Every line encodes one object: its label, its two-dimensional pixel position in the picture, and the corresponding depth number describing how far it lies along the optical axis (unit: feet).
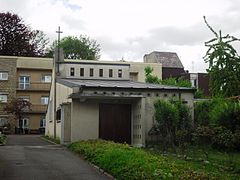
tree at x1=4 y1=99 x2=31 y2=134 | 133.33
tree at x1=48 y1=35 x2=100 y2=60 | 200.91
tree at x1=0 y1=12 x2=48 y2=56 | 145.71
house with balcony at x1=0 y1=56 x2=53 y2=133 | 140.93
